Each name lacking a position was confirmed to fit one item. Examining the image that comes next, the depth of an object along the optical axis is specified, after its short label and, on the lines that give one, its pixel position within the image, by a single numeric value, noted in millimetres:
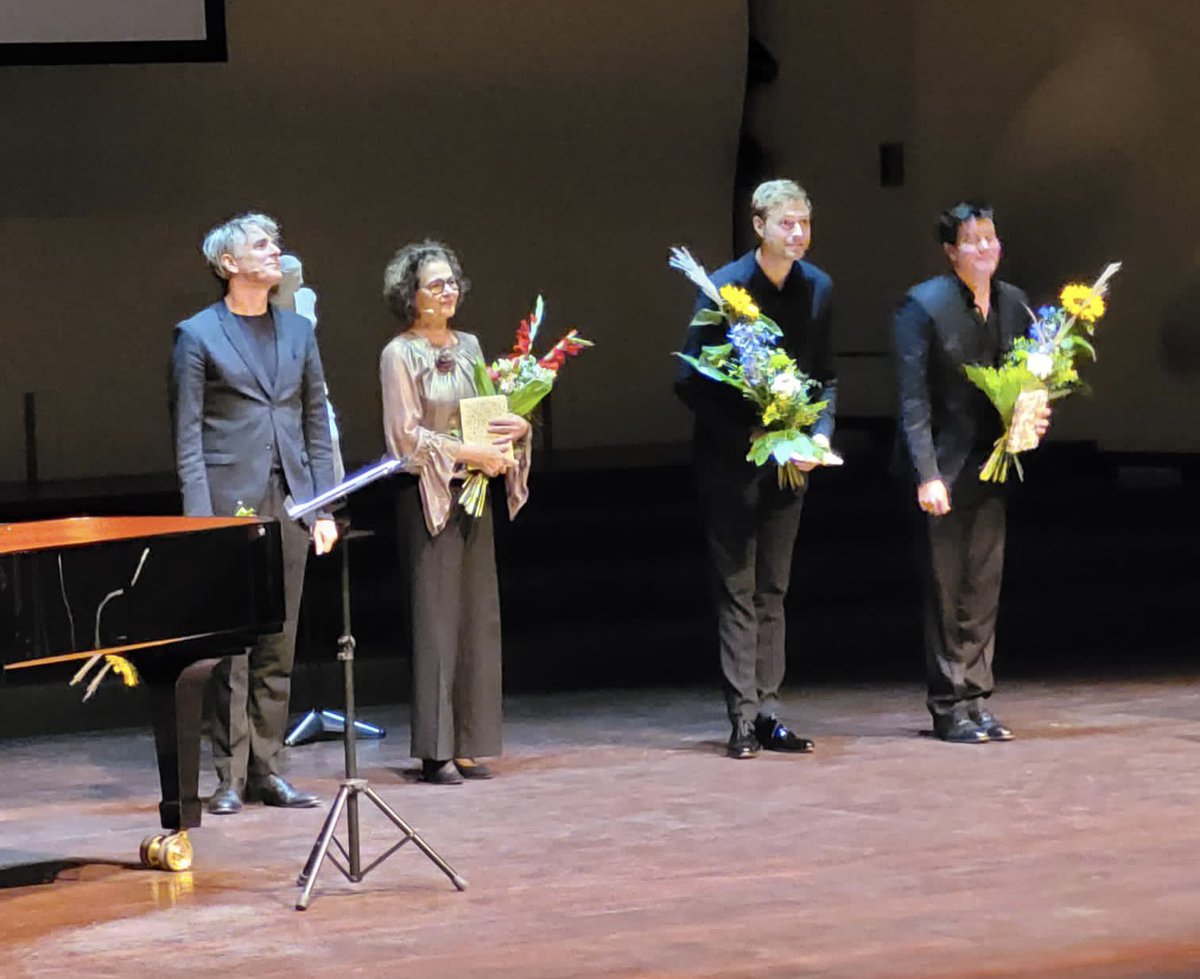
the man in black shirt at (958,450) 11579
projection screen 17054
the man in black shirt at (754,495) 11532
